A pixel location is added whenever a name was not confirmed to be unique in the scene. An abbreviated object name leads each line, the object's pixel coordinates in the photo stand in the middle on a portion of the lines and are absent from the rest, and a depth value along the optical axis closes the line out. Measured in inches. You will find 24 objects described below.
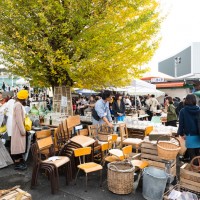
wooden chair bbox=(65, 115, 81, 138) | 275.1
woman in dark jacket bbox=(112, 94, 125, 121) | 362.8
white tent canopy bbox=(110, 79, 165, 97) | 445.8
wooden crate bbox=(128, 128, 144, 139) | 305.5
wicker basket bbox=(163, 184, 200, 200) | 166.2
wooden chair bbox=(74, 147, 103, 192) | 184.7
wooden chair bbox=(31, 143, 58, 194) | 181.3
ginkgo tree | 274.2
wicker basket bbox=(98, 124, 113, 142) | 246.8
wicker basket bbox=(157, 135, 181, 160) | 179.5
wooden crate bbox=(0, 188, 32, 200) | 126.1
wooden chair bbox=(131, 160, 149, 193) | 192.7
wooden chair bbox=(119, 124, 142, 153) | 245.8
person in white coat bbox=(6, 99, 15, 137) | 263.6
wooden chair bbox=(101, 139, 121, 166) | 209.8
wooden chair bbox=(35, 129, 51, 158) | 233.7
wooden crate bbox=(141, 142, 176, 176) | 205.5
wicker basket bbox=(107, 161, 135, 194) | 176.7
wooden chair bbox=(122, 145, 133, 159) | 198.1
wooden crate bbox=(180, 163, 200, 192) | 166.1
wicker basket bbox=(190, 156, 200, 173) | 172.6
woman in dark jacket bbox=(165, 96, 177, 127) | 349.7
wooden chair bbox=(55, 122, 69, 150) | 257.2
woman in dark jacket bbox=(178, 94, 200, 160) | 196.2
